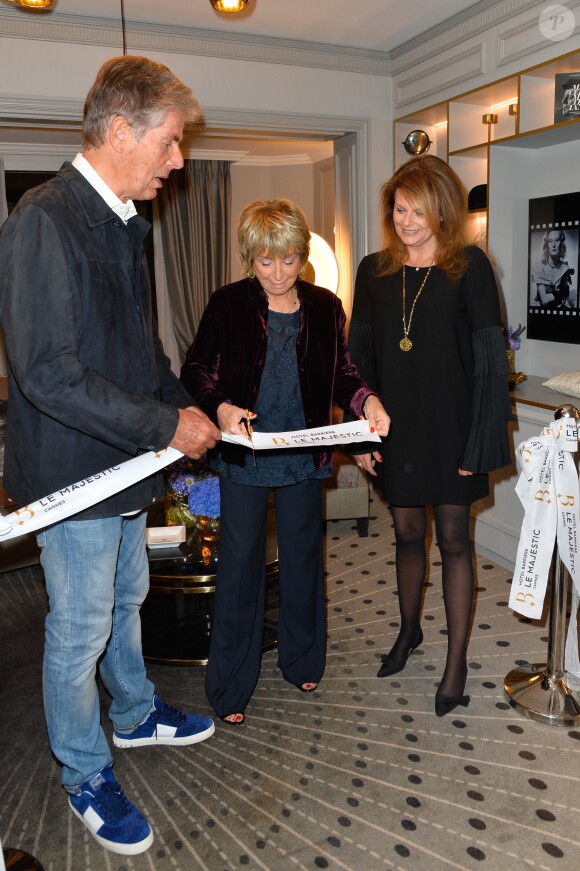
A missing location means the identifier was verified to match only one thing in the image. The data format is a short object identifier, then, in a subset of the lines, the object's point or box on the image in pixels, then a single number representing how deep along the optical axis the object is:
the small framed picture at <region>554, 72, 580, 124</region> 3.26
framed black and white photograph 3.62
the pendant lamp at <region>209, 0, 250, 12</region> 3.36
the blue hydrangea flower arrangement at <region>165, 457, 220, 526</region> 2.83
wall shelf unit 3.47
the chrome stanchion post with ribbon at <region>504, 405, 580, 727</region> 2.40
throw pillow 3.40
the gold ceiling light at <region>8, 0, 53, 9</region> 3.36
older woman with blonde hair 2.15
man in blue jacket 1.59
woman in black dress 2.21
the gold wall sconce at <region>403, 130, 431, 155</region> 4.32
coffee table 2.60
